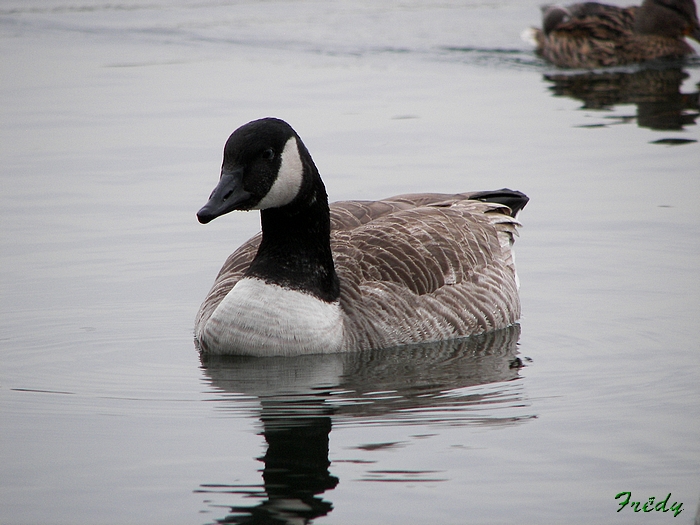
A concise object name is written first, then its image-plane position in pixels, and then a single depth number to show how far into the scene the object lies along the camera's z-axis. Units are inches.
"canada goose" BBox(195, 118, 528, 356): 682.2
